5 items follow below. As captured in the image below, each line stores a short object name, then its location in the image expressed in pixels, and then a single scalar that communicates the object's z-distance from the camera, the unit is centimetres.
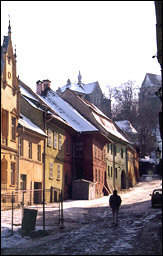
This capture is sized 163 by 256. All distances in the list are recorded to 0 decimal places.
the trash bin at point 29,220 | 1748
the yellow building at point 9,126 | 2489
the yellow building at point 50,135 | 3588
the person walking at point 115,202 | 2119
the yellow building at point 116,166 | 5112
